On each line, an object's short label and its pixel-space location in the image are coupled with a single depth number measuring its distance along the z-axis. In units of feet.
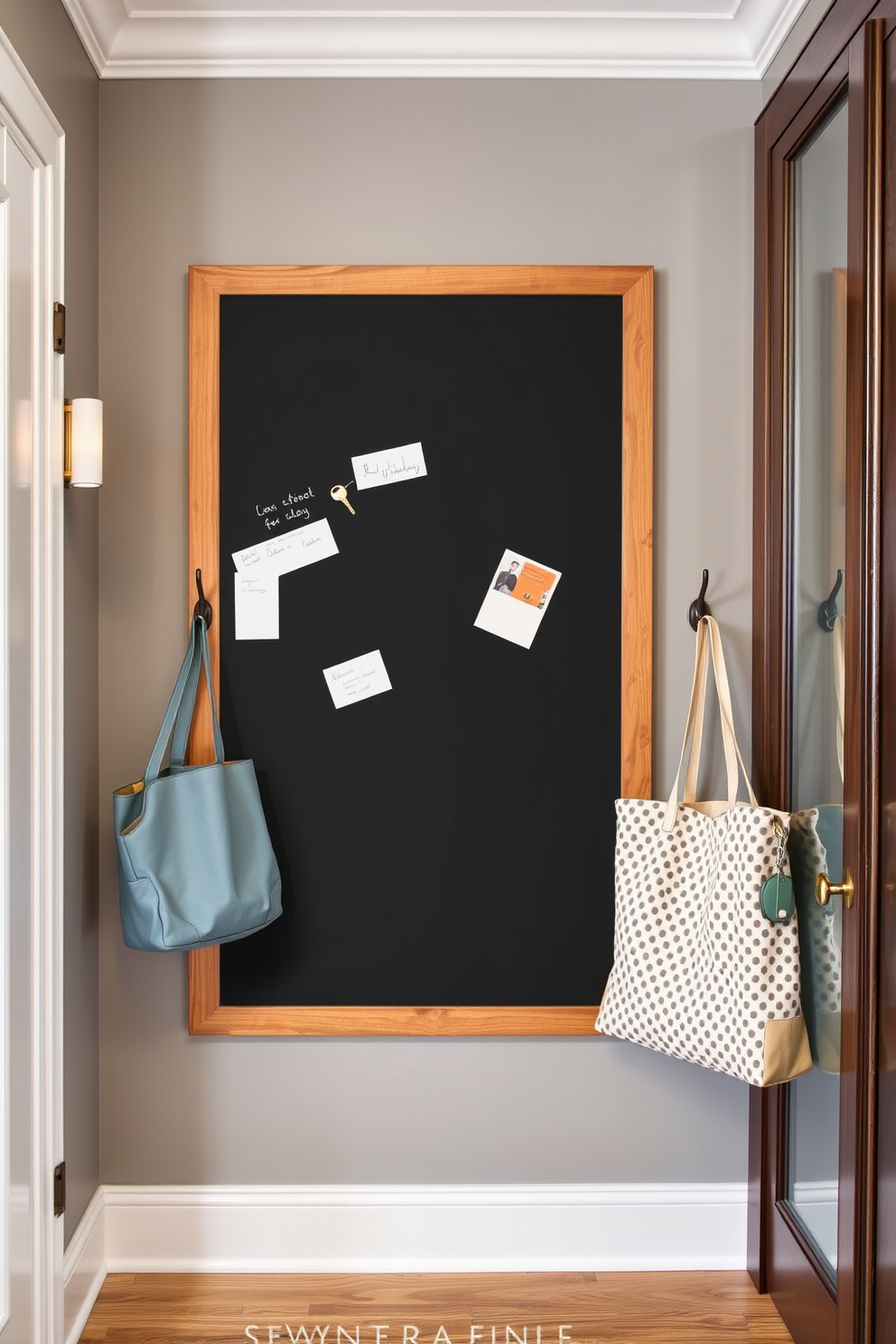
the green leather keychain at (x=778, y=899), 5.52
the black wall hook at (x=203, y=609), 6.57
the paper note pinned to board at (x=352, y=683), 6.64
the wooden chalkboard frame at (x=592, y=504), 6.52
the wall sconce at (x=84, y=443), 5.78
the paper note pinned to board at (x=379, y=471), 6.60
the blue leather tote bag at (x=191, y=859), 6.01
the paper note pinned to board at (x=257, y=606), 6.63
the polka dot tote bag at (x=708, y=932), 5.58
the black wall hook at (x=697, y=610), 6.64
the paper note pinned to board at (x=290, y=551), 6.61
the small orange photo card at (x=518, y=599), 6.64
